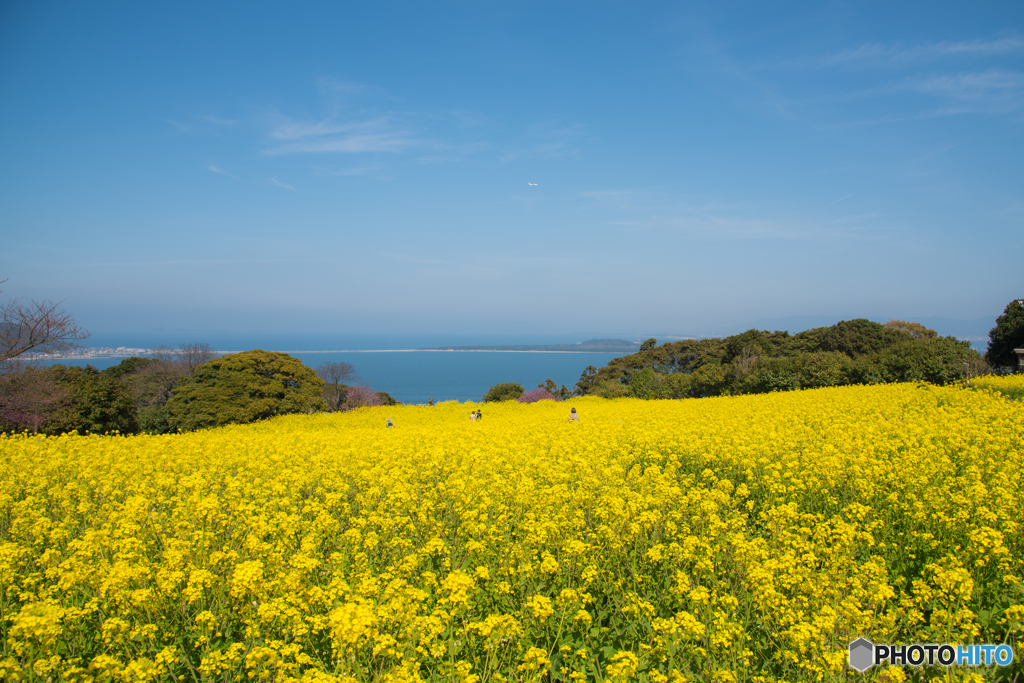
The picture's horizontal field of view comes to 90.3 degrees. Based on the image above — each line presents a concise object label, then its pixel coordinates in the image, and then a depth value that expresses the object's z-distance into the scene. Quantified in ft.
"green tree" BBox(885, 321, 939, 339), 177.51
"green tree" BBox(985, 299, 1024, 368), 128.36
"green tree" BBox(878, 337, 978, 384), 87.20
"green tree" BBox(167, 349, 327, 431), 101.04
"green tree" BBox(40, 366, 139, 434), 73.15
